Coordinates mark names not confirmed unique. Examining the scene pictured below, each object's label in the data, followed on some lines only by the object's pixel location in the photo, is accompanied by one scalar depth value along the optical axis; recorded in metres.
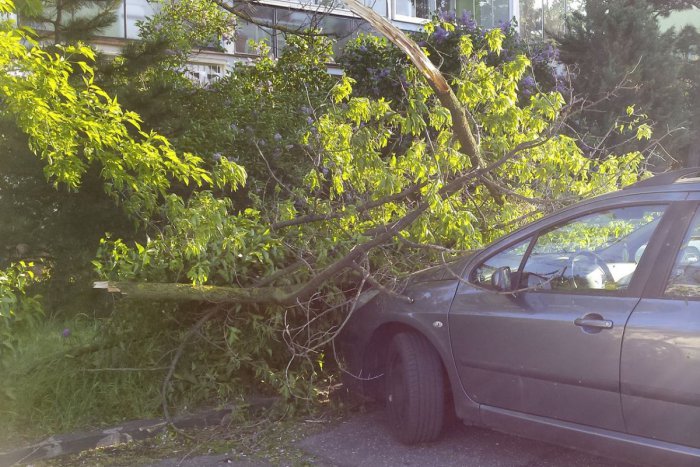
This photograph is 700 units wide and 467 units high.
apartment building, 12.41
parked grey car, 3.29
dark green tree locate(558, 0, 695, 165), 15.25
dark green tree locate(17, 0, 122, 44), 7.12
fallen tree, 4.89
